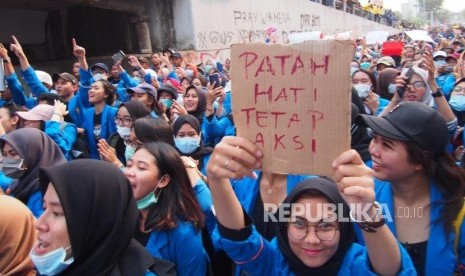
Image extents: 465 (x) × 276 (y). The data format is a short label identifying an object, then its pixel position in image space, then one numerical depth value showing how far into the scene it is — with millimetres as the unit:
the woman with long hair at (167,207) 2172
